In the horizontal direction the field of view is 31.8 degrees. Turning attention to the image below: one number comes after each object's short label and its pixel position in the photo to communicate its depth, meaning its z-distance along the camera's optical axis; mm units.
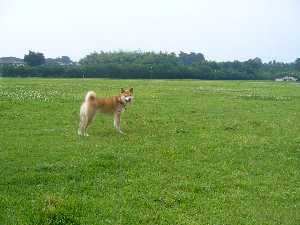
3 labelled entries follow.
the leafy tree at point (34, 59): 83231
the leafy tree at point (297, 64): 115544
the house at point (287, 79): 88781
